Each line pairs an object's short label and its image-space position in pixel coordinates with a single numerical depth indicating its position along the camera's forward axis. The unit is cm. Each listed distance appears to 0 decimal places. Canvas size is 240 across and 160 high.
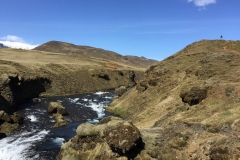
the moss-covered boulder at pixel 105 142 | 1329
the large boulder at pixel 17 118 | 3142
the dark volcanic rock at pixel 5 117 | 3031
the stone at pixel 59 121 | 3236
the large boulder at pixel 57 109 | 3803
